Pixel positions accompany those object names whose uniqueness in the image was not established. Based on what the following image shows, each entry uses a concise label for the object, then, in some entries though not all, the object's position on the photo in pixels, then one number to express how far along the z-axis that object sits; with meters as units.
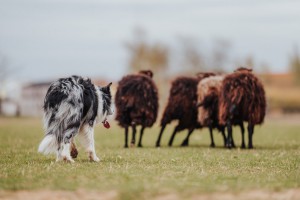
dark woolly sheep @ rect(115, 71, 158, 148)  21.05
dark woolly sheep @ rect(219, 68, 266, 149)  19.70
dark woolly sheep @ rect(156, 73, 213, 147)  21.97
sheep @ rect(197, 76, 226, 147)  21.12
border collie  13.23
